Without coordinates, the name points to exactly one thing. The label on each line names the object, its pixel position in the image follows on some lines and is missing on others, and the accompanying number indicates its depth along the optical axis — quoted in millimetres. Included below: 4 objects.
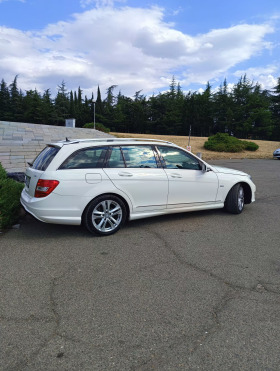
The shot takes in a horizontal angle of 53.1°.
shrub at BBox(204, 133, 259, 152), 26277
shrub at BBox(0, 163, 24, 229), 4773
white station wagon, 4250
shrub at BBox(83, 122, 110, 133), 33025
